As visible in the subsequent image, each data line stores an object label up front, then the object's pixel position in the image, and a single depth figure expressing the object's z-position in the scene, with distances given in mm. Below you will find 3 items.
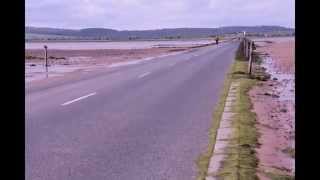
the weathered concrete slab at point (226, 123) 11071
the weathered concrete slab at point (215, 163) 7158
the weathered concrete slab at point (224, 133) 9695
